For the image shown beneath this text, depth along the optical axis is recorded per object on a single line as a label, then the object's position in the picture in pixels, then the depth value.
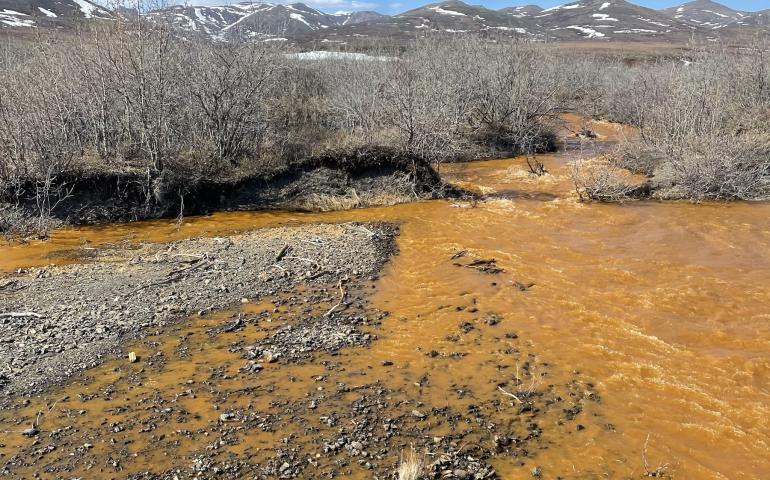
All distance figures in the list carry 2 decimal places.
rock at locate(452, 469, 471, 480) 4.79
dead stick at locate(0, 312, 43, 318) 7.59
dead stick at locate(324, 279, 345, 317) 8.07
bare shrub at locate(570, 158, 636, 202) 14.70
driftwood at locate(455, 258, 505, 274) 9.91
